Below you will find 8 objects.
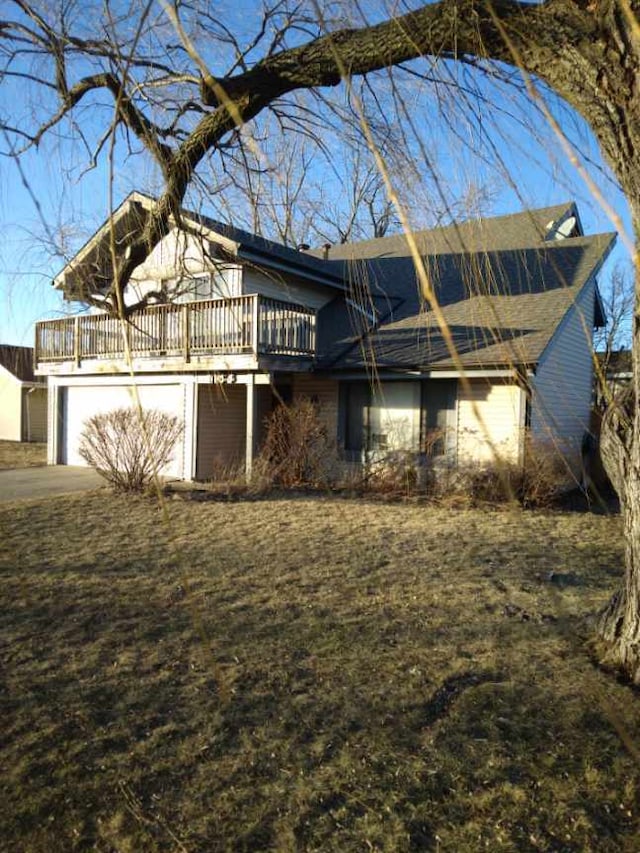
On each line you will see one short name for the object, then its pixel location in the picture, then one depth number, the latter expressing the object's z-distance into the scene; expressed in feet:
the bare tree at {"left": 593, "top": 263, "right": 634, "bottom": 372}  62.28
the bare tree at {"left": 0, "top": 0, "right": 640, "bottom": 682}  9.61
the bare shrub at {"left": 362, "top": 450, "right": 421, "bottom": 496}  36.58
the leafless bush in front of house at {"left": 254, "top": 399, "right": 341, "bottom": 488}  36.58
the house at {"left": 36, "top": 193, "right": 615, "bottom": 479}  37.93
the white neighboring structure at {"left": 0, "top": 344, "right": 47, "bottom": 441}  83.87
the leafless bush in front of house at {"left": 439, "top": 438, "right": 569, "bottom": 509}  32.27
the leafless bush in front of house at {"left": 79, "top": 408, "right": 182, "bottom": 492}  32.65
